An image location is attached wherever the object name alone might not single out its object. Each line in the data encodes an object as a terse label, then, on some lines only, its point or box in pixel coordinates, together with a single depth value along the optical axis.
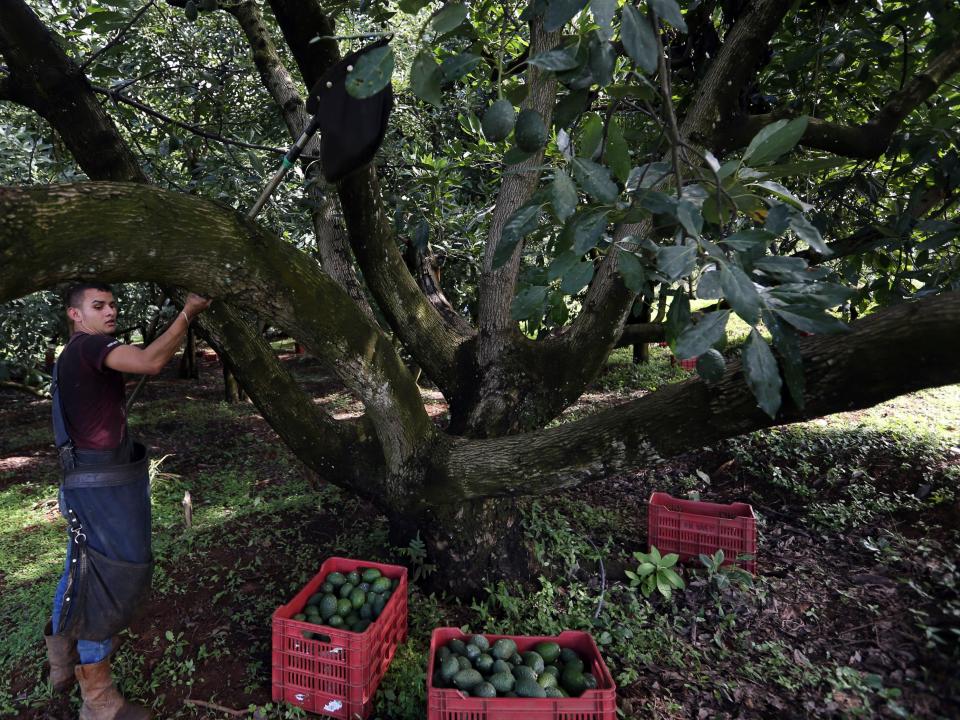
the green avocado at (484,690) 2.04
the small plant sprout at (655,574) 3.08
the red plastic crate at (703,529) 3.30
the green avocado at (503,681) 2.10
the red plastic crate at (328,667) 2.25
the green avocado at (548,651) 2.29
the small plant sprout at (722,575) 3.10
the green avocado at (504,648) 2.27
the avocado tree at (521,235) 1.26
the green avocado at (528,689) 2.06
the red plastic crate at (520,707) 1.96
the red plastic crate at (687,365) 7.64
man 2.14
